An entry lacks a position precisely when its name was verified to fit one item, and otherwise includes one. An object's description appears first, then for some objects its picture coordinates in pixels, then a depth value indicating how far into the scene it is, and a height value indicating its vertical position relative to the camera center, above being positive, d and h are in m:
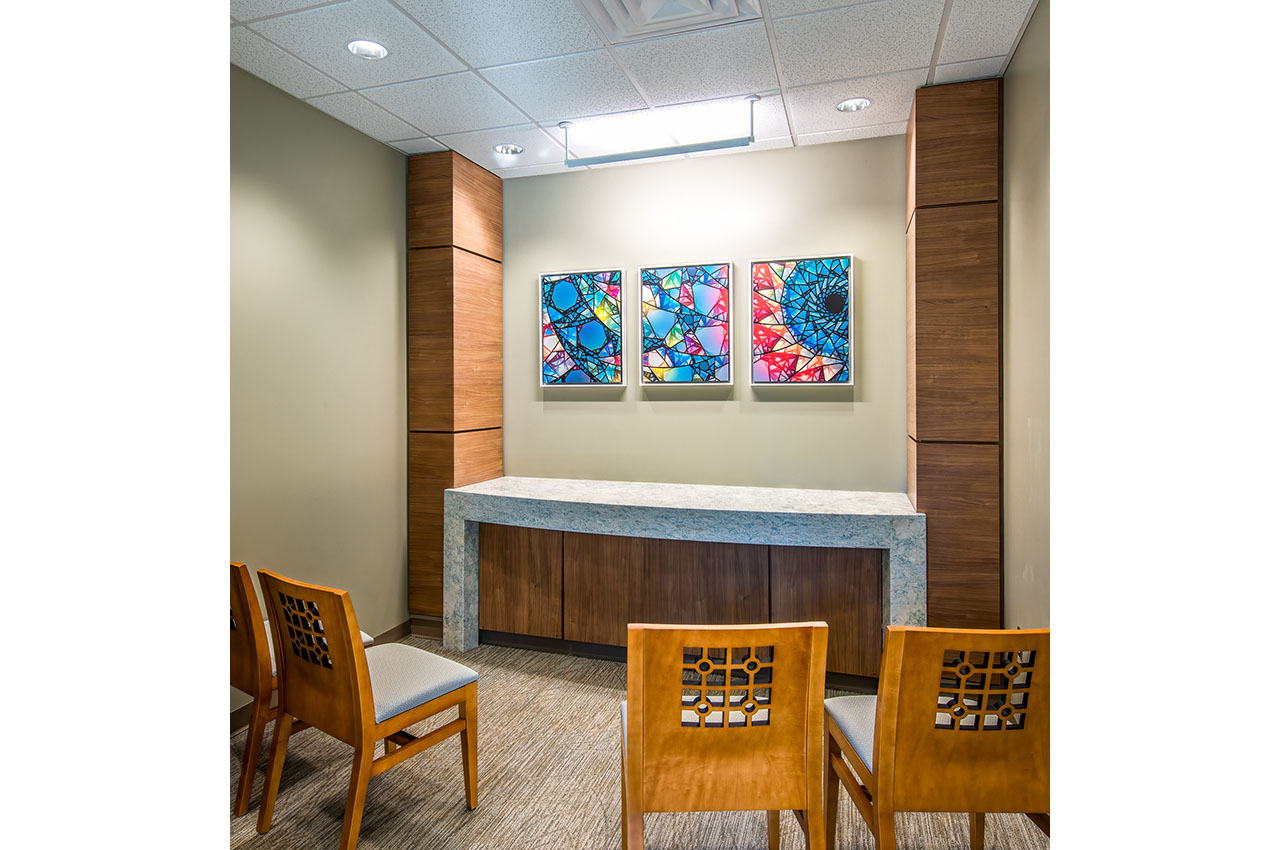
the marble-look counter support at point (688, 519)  2.51 -0.42
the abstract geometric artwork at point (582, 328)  3.39 +0.49
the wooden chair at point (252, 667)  1.88 -0.73
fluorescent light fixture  2.74 +1.19
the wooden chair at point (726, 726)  1.34 -0.65
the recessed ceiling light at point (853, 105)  2.62 +1.29
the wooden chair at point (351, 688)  1.63 -0.74
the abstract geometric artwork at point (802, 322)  3.01 +0.46
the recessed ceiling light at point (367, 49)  2.24 +1.31
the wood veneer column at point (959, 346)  2.48 +0.28
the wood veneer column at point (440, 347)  3.26 +0.38
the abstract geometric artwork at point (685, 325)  3.21 +0.48
